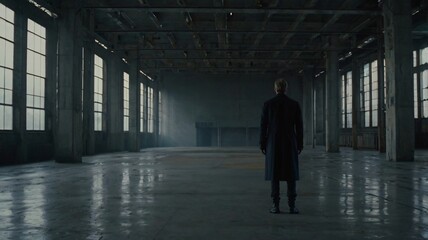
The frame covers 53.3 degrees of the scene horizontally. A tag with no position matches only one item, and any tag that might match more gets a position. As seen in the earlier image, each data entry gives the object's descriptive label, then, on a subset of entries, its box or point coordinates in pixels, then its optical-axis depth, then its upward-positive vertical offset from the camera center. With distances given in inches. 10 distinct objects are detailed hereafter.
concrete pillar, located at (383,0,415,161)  709.9 +81.9
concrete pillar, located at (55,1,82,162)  719.7 +73.3
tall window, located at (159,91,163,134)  1865.2 +73.4
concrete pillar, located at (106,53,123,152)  1217.8 +83.5
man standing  233.5 -4.1
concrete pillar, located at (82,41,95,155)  991.6 +72.2
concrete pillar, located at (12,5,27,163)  712.4 +79.2
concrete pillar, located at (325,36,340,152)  1149.1 +93.6
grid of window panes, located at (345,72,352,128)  1609.3 +128.3
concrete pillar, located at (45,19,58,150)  847.1 +103.4
